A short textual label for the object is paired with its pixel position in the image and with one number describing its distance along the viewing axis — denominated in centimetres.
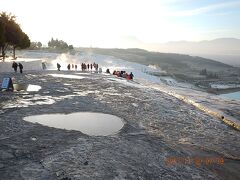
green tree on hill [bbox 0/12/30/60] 3426
